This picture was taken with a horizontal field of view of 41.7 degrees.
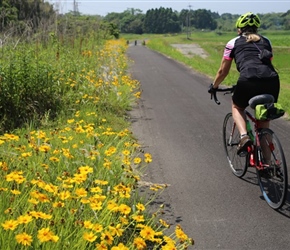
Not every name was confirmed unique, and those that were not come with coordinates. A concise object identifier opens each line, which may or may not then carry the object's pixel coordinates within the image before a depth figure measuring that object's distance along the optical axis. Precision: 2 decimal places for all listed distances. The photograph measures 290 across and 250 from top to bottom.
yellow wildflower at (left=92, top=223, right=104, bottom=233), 2.29
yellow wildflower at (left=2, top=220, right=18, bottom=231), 2.05
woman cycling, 3.93
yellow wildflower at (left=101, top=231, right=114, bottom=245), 2.19
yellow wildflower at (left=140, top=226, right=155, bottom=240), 2.28
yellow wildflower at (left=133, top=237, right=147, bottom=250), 2.17
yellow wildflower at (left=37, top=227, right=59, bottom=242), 2.00
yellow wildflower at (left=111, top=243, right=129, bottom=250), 2.11
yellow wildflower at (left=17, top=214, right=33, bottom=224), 2.11
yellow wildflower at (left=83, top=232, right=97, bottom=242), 2.17
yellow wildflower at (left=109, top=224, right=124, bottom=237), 2.33
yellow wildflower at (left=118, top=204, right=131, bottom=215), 2.52
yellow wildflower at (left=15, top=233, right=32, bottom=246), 1.95
